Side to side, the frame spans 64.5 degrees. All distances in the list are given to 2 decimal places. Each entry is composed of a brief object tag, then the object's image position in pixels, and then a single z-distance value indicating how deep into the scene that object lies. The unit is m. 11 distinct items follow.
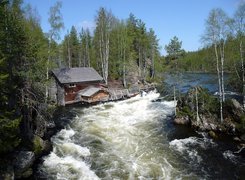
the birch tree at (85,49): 50.31
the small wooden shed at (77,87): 32.84
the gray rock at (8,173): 12.32
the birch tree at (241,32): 19.19
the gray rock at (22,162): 13.65
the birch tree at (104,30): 40.54
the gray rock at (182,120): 22.93
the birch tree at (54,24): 28.64
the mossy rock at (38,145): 15.78
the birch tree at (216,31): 20.01
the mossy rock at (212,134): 19.55
